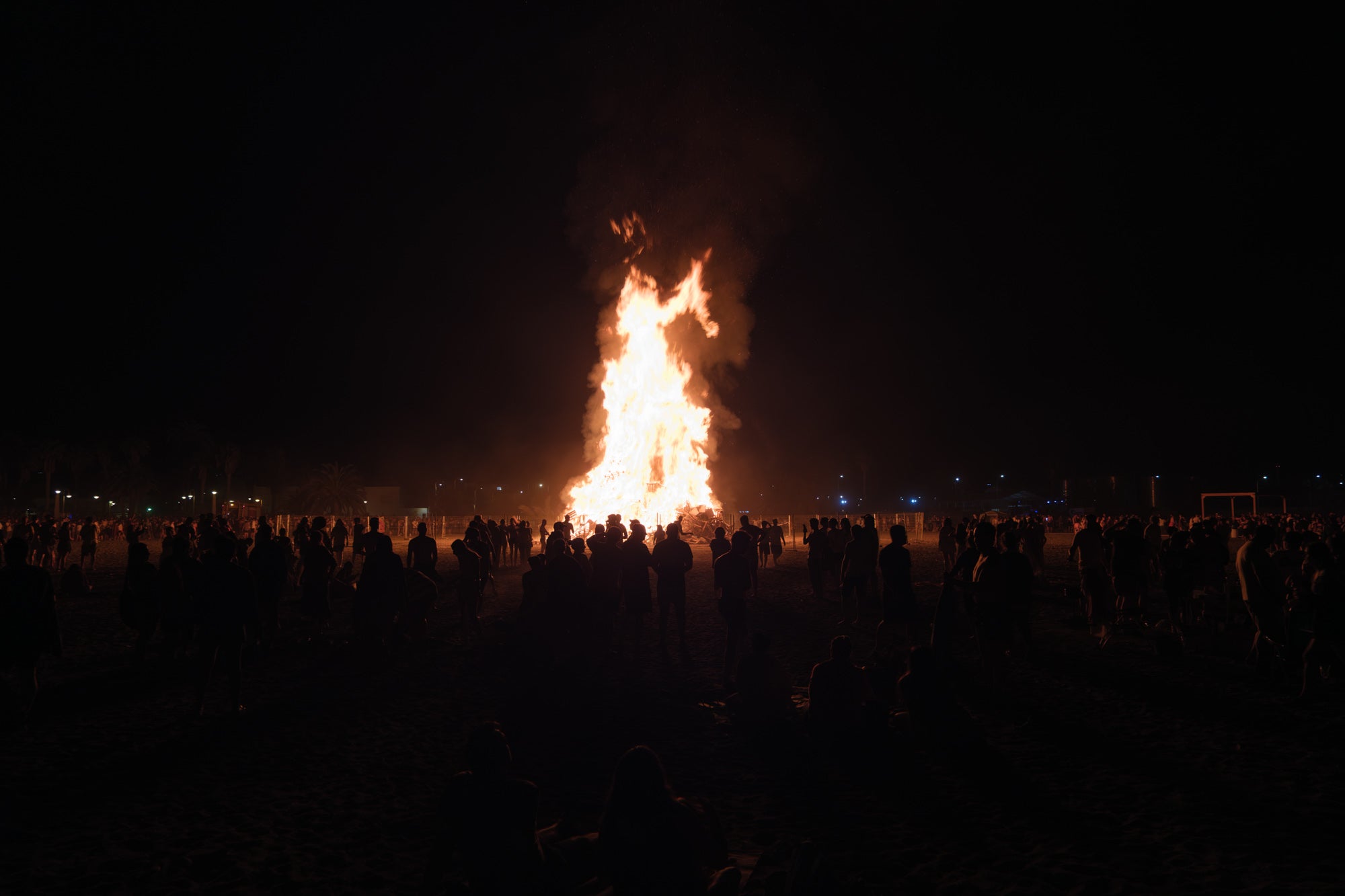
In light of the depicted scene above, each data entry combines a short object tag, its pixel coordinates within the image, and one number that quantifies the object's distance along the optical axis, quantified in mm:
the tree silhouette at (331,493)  72250
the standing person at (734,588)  9555
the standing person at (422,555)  12016
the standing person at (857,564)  11688
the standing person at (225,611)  7547
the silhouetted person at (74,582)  14759
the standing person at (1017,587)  8188
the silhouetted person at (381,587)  10281
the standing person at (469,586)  12170
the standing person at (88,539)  22266
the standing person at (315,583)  11352
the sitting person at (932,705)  6504
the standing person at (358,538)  17692
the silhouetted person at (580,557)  11899
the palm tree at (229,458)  80750
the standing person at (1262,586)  8500
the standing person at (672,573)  10727
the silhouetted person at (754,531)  15562
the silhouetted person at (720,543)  16359
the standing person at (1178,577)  11250
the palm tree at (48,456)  71750
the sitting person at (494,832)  3463
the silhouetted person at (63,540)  22516
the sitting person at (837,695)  6699
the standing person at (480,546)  14062
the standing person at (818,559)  17031
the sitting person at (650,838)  3395
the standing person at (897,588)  9430
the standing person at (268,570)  10352
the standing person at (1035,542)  18594
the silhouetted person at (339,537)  22975
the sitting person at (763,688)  7328
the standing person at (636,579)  10812
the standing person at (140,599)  10023
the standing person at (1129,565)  11562
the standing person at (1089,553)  12406
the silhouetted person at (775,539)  25094
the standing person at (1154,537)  16581
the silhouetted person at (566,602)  9641
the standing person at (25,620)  6926
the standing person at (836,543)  17547
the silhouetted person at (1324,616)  7727
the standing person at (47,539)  22062
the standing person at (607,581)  10562
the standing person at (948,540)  20984
